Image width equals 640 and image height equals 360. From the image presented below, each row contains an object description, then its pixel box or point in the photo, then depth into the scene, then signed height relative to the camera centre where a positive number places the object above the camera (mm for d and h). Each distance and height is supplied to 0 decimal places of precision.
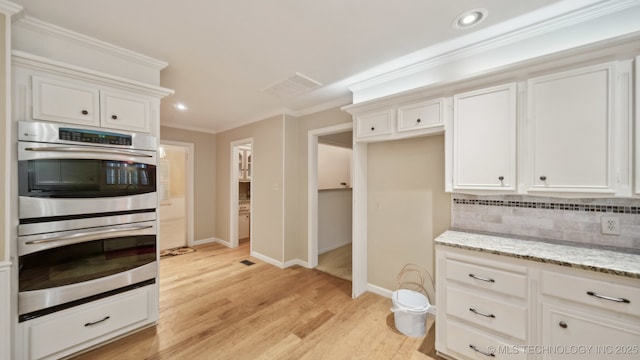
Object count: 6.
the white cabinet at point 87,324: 1641 -1139
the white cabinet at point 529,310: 1283 -840
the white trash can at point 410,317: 2100 -1266
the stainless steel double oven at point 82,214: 1623 -280
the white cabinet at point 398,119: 2118 +585
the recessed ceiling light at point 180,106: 3504 +1113
